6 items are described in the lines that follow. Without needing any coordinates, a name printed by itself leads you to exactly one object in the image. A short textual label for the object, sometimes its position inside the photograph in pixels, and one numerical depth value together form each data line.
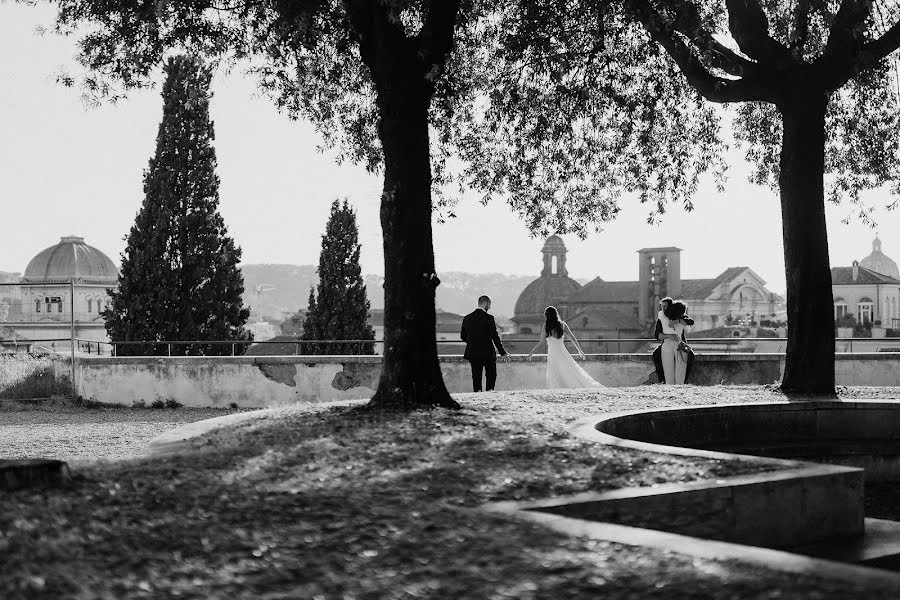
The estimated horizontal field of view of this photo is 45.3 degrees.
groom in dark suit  13.77
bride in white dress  14.52
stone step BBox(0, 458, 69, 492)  5.18
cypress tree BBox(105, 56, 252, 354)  33.19
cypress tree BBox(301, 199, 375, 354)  38.78
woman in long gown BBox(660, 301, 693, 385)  14.18
